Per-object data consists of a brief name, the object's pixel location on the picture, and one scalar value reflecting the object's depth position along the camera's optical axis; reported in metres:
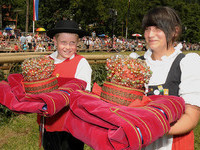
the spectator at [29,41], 21.67
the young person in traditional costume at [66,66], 2.40
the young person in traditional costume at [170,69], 1.55
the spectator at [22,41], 21.31
